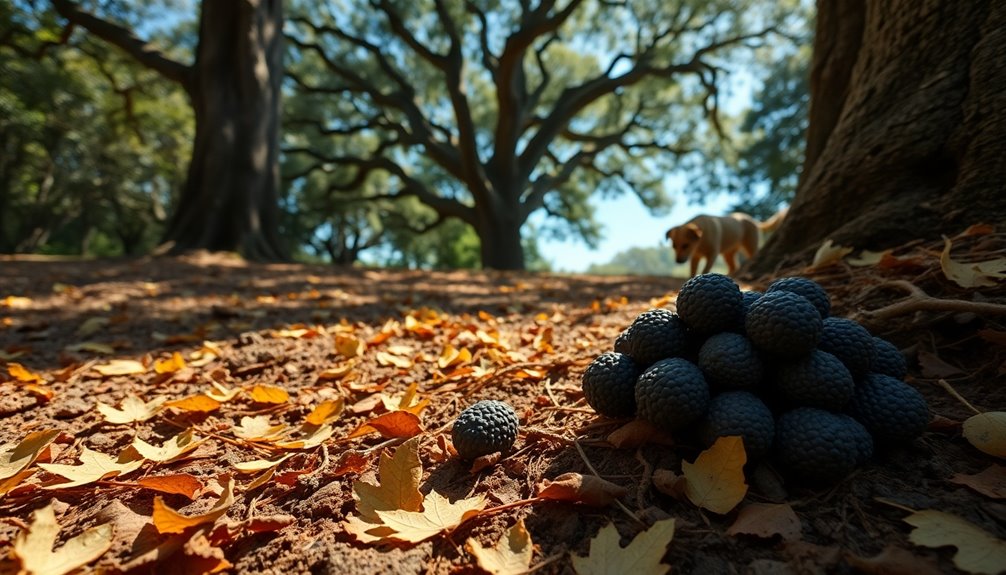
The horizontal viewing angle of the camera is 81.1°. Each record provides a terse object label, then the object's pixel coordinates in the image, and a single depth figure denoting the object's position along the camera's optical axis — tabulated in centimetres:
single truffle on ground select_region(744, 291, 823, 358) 37
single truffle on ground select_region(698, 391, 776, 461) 36
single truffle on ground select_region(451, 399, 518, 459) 41
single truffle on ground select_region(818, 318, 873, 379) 39
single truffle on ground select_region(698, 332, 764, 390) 38
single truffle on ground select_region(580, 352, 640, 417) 41
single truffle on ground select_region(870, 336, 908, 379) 40
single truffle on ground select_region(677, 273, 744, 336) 40
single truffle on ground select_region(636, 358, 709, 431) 37
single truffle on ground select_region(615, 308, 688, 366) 41
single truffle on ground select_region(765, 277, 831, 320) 41
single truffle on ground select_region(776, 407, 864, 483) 34
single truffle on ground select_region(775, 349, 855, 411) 36
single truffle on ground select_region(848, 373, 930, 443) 36
